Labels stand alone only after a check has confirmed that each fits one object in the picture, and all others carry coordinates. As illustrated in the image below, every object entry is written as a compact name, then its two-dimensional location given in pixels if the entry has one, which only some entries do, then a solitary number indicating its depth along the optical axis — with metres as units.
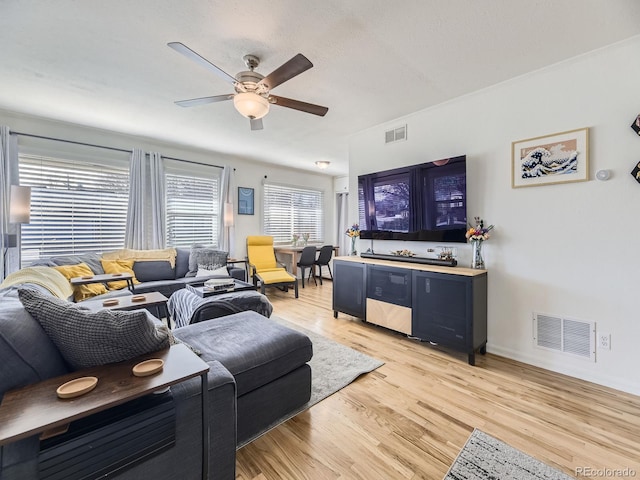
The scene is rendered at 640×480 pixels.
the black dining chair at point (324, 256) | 5.85
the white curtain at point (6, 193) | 3.19
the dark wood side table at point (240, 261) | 4.64
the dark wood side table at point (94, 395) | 0.74
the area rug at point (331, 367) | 2.02
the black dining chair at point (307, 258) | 5.53
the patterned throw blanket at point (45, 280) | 2.45
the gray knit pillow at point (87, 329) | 1.02
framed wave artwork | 2.24
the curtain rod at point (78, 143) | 3.38
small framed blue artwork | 5.39
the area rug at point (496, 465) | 1.36
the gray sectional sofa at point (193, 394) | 0.90
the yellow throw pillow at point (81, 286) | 3.12
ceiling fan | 1.86
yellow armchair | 4.74
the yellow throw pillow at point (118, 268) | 3.53
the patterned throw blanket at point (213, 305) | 2.51
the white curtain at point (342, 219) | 7.36
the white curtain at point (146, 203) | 4.09
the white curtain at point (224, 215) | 5.04
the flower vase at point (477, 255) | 2.74
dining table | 5.49
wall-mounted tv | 2.83
